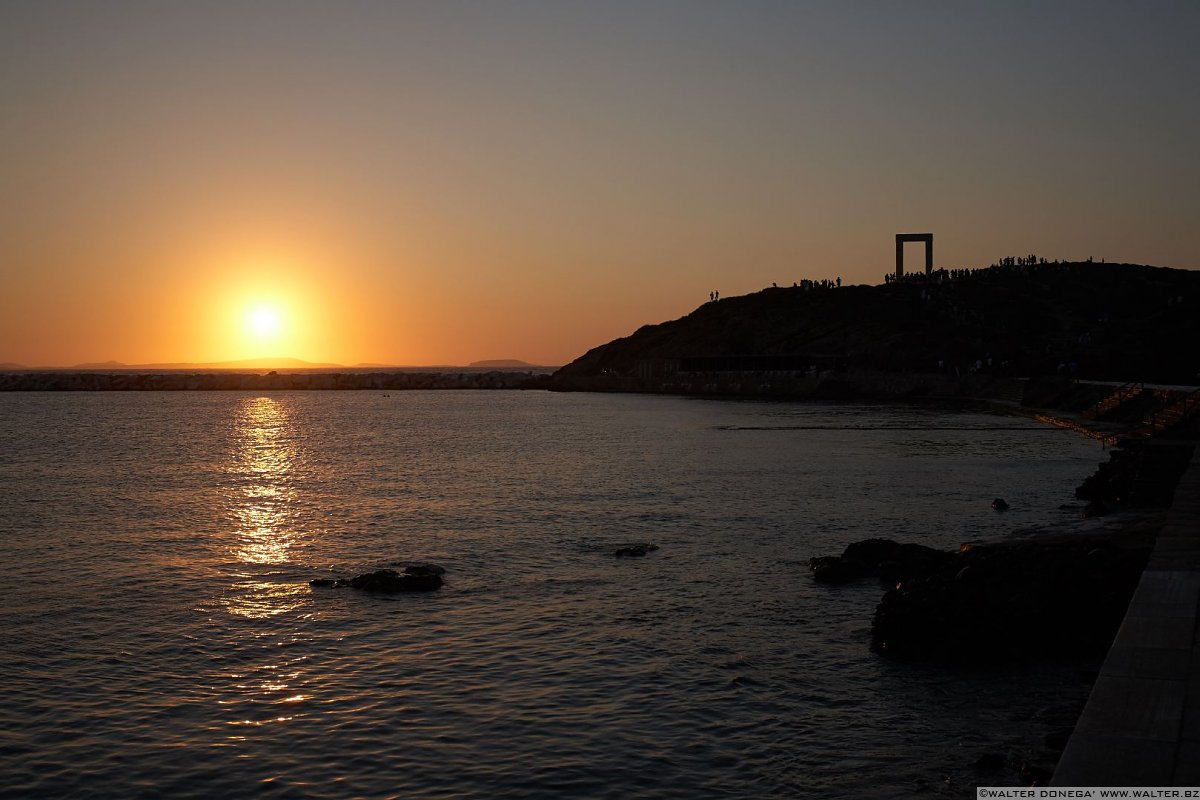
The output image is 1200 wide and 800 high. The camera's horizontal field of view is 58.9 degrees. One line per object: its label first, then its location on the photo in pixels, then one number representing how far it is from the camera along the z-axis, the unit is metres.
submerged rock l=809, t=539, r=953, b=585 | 21.25
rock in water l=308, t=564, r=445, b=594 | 21.28
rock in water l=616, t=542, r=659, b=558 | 25.28
